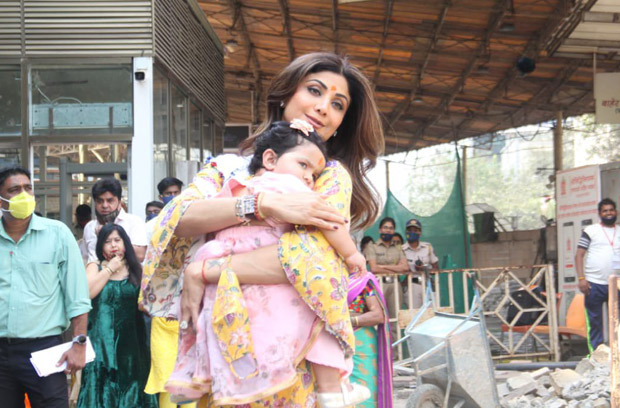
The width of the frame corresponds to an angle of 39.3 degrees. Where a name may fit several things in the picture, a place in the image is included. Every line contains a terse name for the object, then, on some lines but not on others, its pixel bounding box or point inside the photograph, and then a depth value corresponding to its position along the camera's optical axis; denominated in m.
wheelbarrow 6.47
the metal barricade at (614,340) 5.36
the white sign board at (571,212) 12.23
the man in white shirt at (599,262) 9.66
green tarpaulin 13.32
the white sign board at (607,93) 13.23
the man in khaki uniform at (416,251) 11.59
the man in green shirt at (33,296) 4.36
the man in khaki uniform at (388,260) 10.62
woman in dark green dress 5.67
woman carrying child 2.10
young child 2.04
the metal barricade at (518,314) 10.48
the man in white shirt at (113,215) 6.21
